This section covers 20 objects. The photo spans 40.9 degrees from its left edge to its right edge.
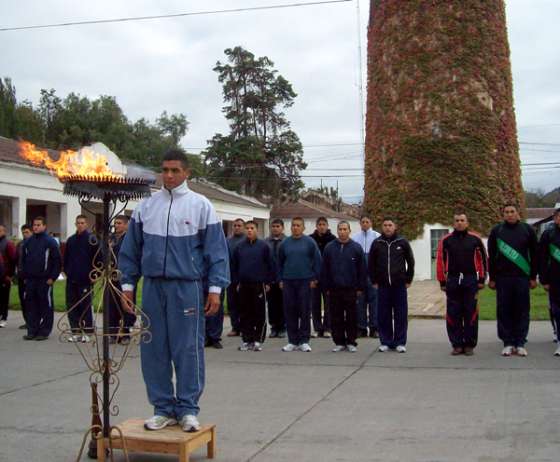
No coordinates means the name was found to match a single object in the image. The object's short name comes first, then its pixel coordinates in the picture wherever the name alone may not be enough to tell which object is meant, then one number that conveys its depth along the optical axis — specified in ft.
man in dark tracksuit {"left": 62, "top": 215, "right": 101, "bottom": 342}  38.88
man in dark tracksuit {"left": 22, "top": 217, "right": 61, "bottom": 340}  39.75
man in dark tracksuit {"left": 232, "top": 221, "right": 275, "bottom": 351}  36.17
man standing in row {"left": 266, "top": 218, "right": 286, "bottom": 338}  41.01
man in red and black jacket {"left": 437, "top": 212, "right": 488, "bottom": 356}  33.06
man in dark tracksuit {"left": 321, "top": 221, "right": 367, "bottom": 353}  34.86
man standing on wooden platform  17.20
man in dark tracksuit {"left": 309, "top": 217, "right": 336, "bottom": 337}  40.81
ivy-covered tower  77.46
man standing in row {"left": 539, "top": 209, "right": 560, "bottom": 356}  32.40
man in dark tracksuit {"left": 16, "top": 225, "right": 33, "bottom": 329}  40.88
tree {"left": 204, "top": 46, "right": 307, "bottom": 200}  180.65
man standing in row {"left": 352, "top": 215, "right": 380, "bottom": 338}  40.37
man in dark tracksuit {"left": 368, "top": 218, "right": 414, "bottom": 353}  34.91
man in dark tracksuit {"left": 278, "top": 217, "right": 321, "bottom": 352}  35.88
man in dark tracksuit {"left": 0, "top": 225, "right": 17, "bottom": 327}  44.88
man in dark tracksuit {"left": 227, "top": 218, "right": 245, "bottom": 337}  40.27
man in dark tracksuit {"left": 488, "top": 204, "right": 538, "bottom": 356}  32.94
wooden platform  15.79
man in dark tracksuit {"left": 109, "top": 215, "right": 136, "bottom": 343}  37.88
